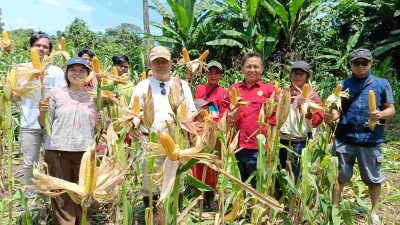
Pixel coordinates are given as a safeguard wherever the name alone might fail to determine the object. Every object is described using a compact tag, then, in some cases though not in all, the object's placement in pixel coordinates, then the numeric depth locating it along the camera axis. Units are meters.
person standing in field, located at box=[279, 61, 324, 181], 2.49
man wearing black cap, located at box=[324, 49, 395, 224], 2.47
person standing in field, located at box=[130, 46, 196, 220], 2.21
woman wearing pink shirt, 2.18
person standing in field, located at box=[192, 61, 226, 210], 2.84
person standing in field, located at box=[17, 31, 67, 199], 2.48
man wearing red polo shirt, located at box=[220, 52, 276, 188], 2.61
